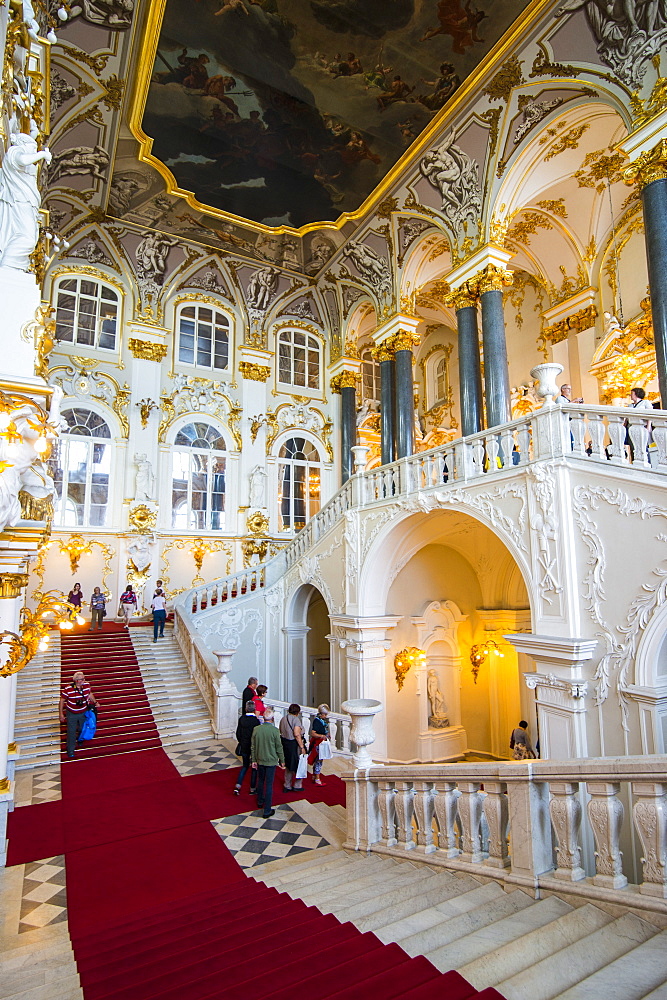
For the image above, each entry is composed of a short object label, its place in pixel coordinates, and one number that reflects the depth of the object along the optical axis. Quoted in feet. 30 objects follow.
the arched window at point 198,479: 55.93
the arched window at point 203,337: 59.11
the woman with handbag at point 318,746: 25.57
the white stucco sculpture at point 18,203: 16.81
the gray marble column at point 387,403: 50.85
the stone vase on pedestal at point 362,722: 17.71
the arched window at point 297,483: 61.05
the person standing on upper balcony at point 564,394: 25.30
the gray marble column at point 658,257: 26.76
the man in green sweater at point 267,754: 21.17
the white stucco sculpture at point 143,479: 53.06
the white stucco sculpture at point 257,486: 58.39
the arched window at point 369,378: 69.15
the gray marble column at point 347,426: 62.13
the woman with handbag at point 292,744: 24.35
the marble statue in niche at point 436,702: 41.73
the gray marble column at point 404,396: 47.57
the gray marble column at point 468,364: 40.22
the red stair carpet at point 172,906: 9.26
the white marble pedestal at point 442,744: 40.47
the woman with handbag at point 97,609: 44.11
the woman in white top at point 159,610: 43.37
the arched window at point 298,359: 63.46
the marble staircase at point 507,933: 8.00
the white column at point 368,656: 37.32
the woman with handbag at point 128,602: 46.44
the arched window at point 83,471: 50.80
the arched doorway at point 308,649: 47.19
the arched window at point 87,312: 53.21
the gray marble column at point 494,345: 36.68
